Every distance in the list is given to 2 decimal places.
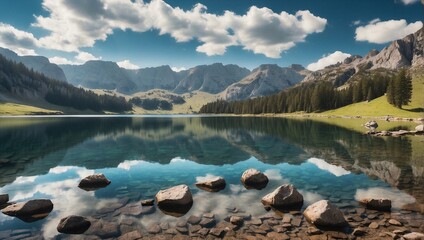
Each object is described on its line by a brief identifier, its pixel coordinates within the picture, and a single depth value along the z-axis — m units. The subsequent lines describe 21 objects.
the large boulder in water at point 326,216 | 15.90
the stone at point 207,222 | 16.30
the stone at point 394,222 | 16.06
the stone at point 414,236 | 13.53
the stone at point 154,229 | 15.47
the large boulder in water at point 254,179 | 25.40
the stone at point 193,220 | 16.77
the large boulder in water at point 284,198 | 19.33
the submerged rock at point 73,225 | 15.58
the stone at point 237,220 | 16.47
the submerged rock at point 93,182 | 24.90
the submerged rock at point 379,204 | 18.64
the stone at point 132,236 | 14.64
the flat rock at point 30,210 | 17.59
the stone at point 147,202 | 19.83
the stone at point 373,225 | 15.73
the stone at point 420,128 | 67.44
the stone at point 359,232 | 14.82
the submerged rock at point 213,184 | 24.18
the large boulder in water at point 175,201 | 18.67
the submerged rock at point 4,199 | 20.58
